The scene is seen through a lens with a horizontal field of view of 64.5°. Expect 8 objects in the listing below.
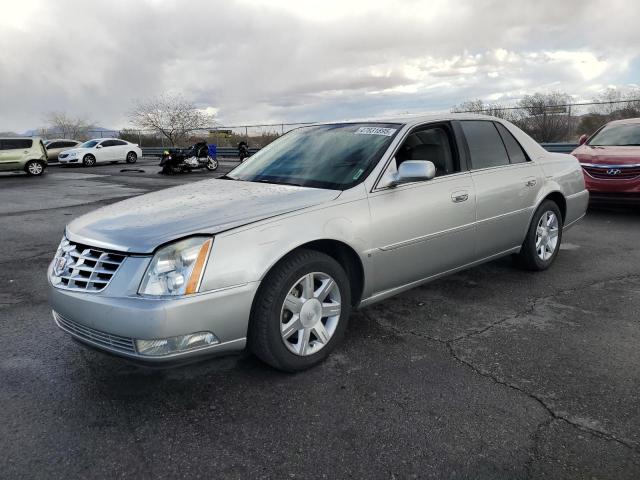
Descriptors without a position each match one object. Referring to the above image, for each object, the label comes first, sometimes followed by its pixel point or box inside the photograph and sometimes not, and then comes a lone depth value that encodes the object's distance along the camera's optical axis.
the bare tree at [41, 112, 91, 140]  51.03
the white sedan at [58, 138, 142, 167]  26.44
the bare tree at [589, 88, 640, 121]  17.73
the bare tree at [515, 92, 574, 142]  19.52
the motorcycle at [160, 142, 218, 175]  19.41
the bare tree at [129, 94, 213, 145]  49.04
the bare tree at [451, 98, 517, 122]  20.91
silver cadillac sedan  2.67
